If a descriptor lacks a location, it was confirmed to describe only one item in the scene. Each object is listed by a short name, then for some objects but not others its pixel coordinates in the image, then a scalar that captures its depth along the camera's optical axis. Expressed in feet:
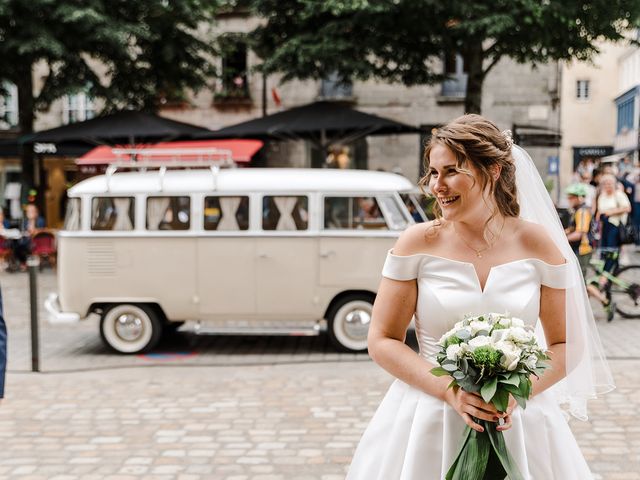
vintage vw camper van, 31.32
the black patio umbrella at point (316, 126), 52.65
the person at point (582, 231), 35.24
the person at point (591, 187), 53.69
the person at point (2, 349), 11.36
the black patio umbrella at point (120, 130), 55.06
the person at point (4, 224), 64.02
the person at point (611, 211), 42.27
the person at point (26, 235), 62.64
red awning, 60.59
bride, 8.49
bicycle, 36.47
